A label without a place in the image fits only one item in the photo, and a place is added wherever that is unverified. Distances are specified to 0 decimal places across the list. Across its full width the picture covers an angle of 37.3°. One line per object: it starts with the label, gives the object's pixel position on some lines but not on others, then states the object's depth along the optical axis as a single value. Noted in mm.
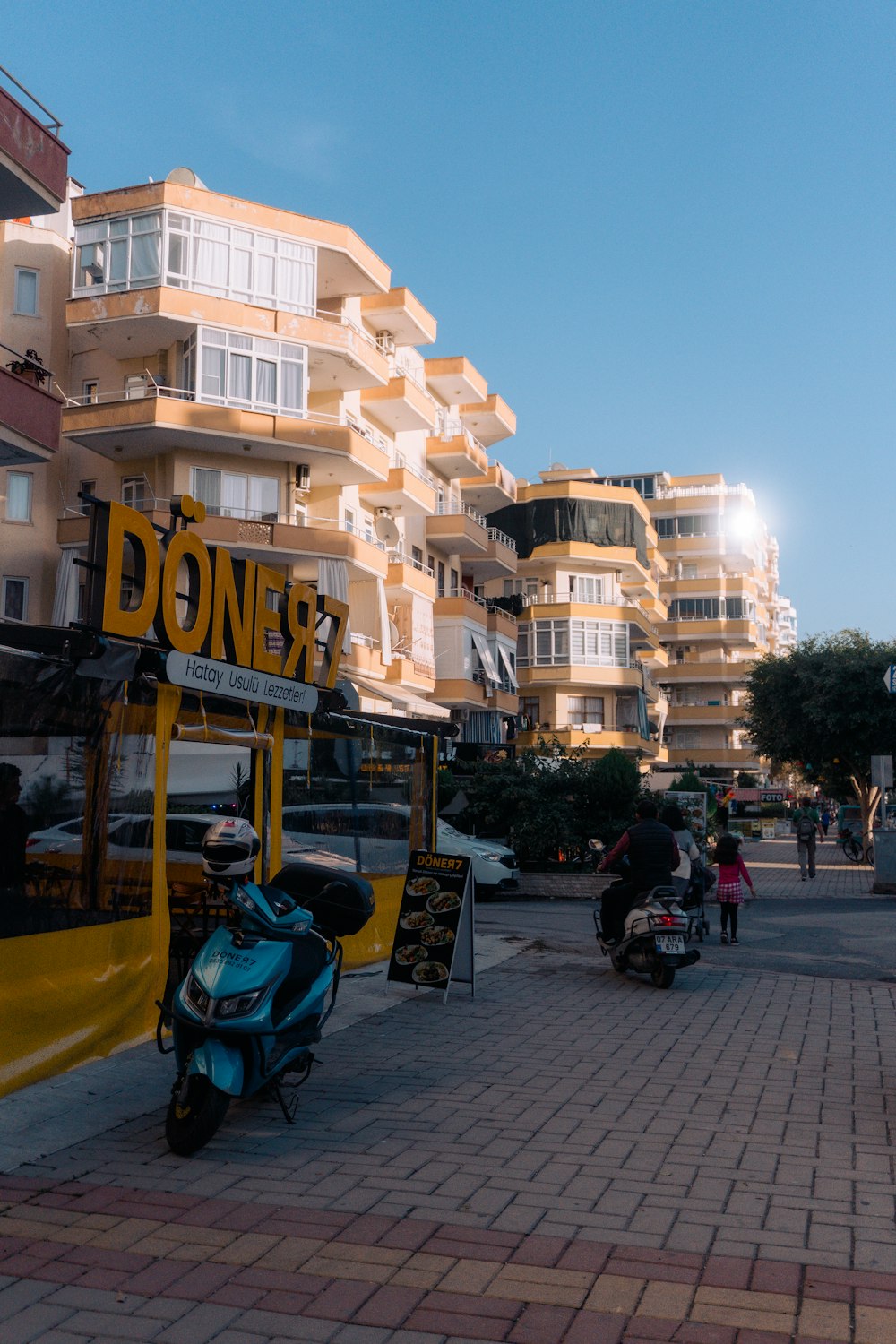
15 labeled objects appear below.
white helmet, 7059
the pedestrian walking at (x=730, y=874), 16719
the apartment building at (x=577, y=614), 59094
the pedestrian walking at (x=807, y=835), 32312
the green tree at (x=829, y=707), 44562
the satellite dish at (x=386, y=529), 39188
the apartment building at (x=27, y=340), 33812
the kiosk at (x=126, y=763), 7812
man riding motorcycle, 13023
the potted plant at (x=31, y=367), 18206
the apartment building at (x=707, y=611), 86812
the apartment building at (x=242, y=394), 33656
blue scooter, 6478
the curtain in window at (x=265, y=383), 34531
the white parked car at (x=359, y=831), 12117
